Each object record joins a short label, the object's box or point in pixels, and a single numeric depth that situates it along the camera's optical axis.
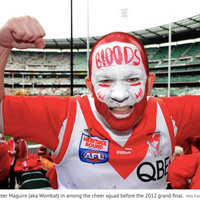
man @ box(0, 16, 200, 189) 1.08
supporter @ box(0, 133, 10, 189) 2.43
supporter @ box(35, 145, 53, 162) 3.42
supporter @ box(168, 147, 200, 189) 1.49
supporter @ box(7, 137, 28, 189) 3.34
